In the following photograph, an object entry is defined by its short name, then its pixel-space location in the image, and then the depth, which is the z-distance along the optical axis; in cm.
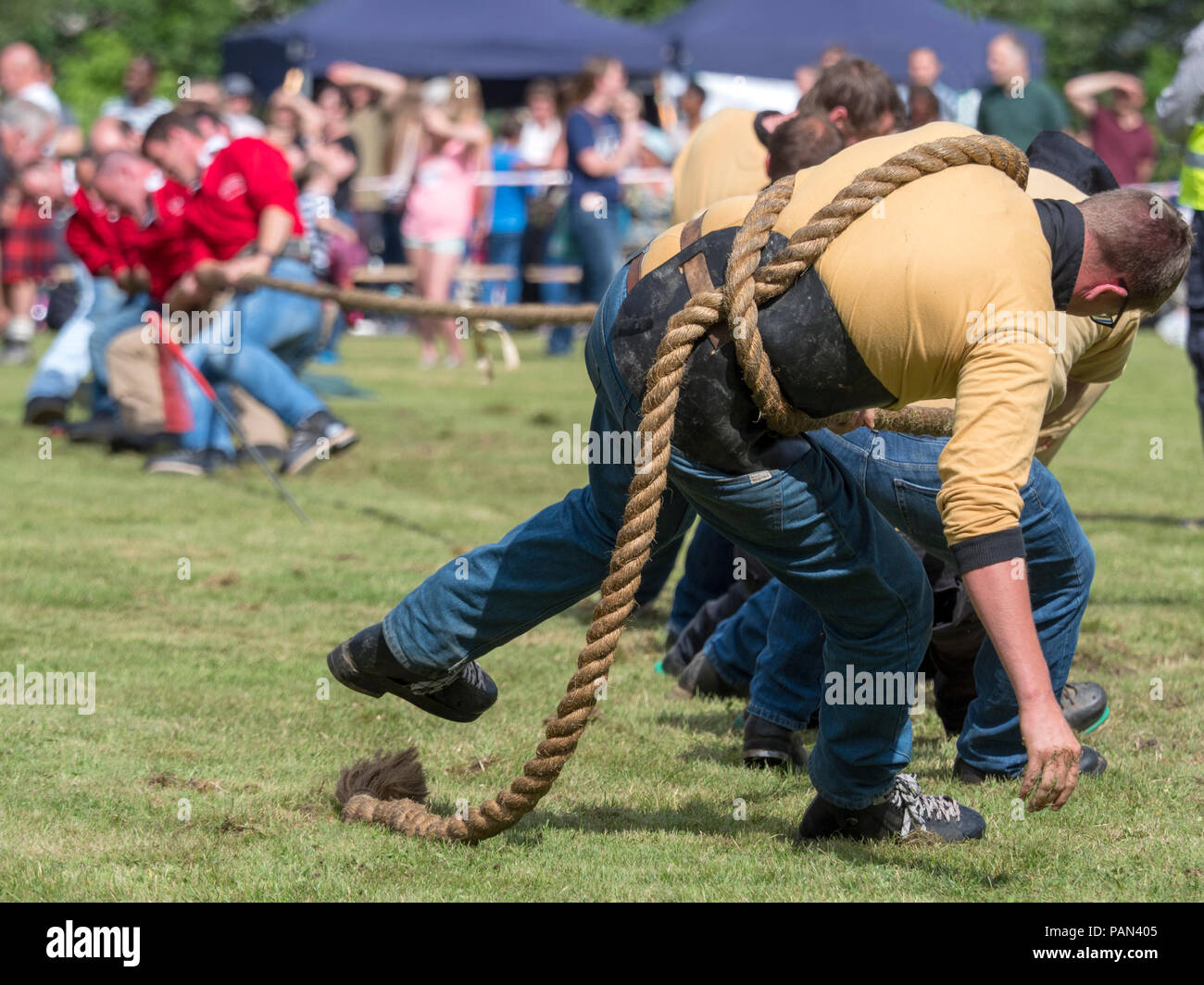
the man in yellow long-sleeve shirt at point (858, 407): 589
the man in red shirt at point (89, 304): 1922
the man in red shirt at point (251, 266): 1712
